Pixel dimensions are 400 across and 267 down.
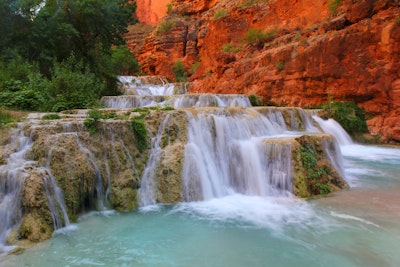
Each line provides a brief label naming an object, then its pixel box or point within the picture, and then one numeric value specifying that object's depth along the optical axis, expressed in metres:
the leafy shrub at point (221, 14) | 21.30
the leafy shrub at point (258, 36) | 17.61
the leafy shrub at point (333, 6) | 14.88
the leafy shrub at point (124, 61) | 25.75
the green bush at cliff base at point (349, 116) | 12.16
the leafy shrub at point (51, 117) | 6.51
